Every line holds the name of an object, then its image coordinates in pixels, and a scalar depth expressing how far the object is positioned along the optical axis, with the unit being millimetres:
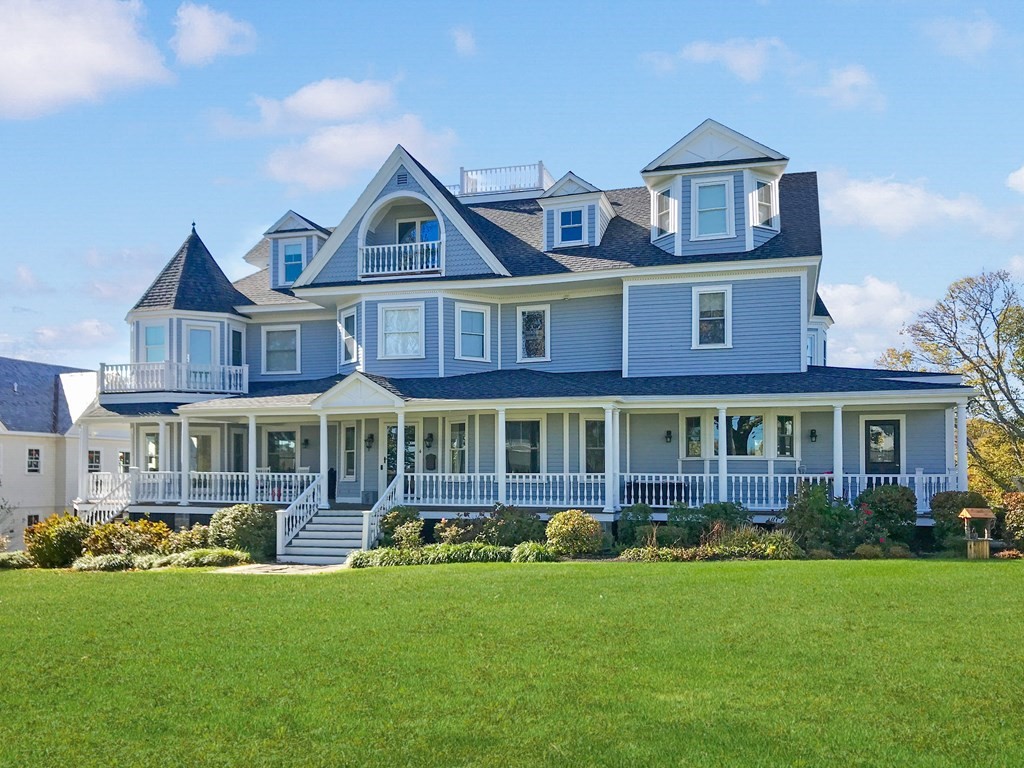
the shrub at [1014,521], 17656
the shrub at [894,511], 19500
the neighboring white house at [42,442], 36375
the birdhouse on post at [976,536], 17406
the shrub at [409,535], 20656
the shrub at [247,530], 22016
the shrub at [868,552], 17984
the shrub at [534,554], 18906
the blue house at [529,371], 22188
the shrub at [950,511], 19016
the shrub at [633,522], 20641
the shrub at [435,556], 19250
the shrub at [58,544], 22188
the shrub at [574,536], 19453
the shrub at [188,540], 22297
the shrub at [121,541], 22141
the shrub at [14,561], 22047
